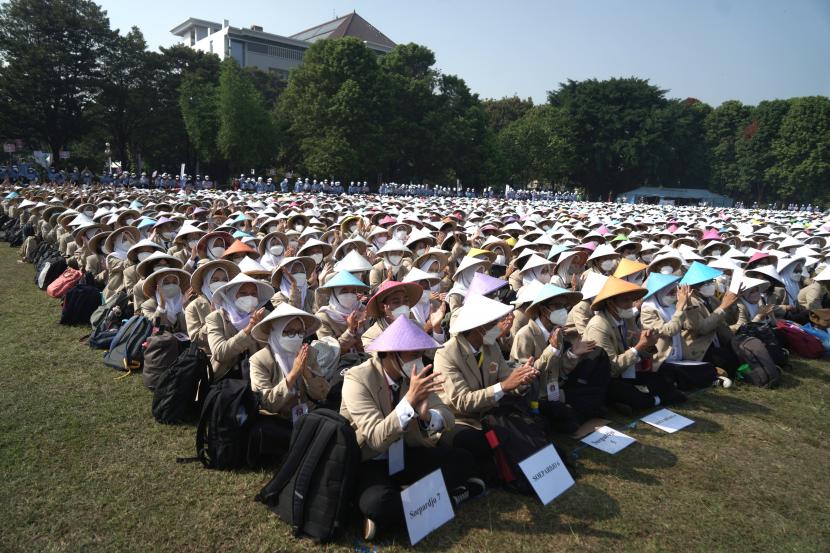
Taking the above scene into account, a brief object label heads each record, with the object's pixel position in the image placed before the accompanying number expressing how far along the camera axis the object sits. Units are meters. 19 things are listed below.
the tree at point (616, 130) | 63.41
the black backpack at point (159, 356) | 5.67
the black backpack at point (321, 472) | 3.58
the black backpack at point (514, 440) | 4.35
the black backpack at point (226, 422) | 4.36
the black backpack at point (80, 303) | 8.45
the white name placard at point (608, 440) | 5.16
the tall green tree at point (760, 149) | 67.69
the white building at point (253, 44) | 78.75
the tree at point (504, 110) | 80.06
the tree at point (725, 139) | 71.00
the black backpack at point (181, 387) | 5.16
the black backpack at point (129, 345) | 6.51
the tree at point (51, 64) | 42.25
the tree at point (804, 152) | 62.50
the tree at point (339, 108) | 46.25
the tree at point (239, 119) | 43.56
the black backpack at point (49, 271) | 10.70
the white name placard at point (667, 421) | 5.67
